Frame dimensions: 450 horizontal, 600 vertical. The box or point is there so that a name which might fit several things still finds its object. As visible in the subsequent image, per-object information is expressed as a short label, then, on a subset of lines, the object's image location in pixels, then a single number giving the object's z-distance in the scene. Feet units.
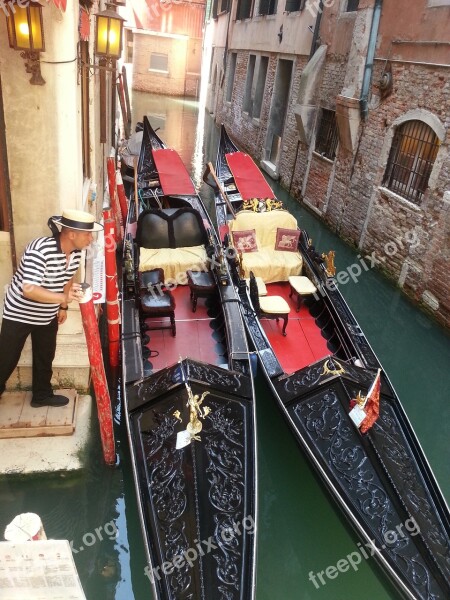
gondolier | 7.73
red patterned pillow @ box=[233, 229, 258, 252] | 15.17
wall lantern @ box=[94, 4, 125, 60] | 12.03
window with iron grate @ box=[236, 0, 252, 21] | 41.77
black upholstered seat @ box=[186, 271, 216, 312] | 12.92
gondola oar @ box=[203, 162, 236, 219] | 18.08
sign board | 4.58
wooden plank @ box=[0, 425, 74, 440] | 9.59
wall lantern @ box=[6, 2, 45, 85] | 7.38
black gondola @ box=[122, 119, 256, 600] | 6.69
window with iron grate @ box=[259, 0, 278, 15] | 33.93
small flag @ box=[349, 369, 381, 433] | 8.88
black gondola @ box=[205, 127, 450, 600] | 7.48
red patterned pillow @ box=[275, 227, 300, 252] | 15.55
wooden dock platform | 9.64
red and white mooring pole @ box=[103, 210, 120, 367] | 10.86
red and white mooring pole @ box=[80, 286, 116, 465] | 8.31
